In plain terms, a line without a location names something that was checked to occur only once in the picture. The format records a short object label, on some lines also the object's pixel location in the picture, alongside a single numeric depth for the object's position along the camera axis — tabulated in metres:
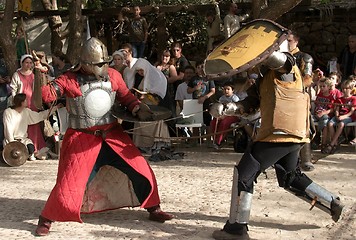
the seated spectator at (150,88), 8.55
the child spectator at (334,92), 8.59
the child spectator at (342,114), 8.45
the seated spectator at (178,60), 9.80
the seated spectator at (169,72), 9.44
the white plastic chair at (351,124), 8.51
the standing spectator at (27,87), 8.77
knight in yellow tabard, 4.78
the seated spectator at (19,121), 8.49
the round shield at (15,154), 8.28
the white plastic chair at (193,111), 9.16
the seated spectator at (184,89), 9.40
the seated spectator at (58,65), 10.25
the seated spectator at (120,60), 8.92
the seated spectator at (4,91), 9.34
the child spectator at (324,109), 8.55
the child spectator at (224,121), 8.74
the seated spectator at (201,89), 9.24
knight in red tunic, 5.17
